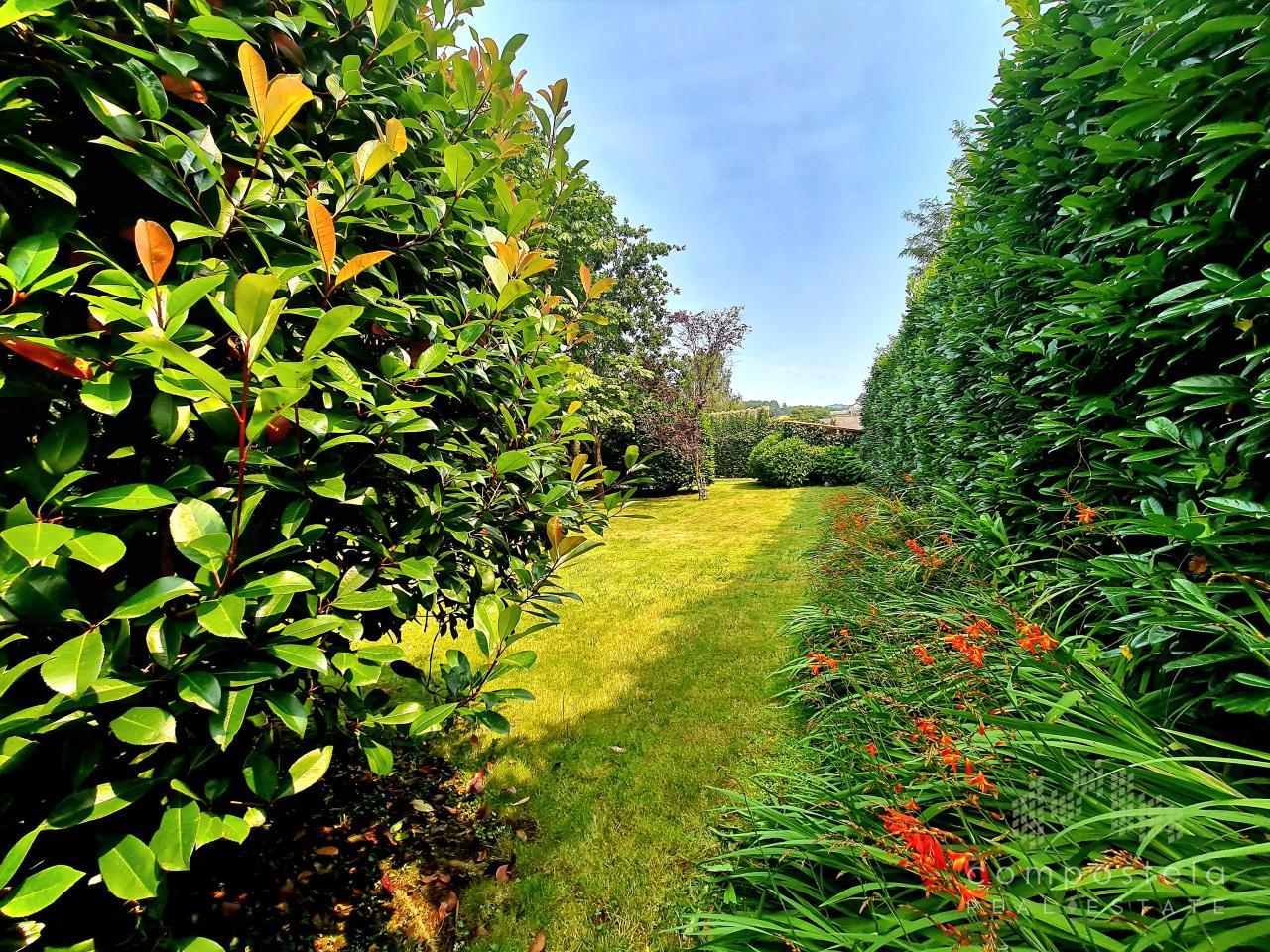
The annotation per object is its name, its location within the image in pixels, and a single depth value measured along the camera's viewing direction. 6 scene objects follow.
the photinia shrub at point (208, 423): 0.68
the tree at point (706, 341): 16.91
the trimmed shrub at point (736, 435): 20.41
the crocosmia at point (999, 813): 0.95
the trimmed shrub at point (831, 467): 13.83
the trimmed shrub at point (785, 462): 14.95
